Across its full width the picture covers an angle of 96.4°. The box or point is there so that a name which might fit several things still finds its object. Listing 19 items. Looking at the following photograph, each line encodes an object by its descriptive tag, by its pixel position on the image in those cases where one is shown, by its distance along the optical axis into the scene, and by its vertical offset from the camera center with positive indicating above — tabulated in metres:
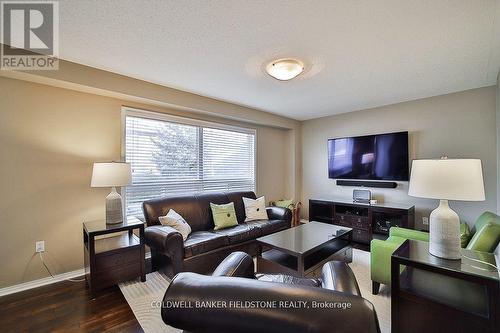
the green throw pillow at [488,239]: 1.71 -0.56
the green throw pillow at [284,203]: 4.50 -0.73
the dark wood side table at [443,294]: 1.33 -0.86
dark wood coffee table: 2.21 -0.91
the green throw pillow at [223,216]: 3.13 -0.69
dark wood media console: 3.37 -0.83
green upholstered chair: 1.72 -0.75
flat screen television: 3.69 +0.17
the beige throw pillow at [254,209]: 3.54 -0.68
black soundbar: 3.82 -0.30
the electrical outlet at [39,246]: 2.40 -0.84
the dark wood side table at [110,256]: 2.18 -0.91
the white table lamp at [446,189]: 1.41 -0.15
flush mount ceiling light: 2.27 +1.03
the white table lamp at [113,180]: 2.40 -0.13
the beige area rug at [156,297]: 1.78 -1.25
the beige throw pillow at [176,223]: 2.64 -0.66
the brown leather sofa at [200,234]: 2.36 -0.83
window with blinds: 3.12 +0.17
